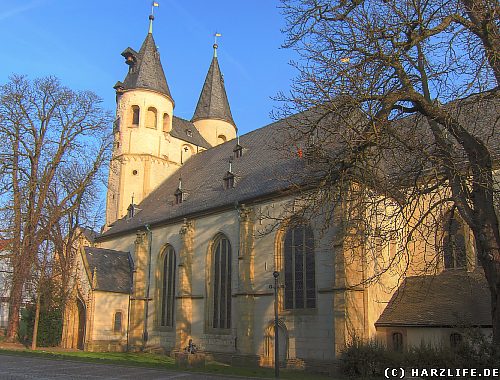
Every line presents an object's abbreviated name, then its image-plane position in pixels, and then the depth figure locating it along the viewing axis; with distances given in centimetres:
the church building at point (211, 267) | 1850
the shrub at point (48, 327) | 2984
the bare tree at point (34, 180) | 2775
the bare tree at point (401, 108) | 1062
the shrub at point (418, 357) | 1148
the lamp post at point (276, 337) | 1561
